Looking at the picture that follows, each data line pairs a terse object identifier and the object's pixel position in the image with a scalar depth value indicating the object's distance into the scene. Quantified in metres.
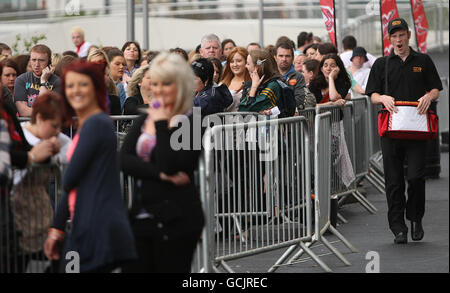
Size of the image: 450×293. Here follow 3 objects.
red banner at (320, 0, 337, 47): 17.70
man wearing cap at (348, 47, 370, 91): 18.30
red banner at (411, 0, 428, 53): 19.84
